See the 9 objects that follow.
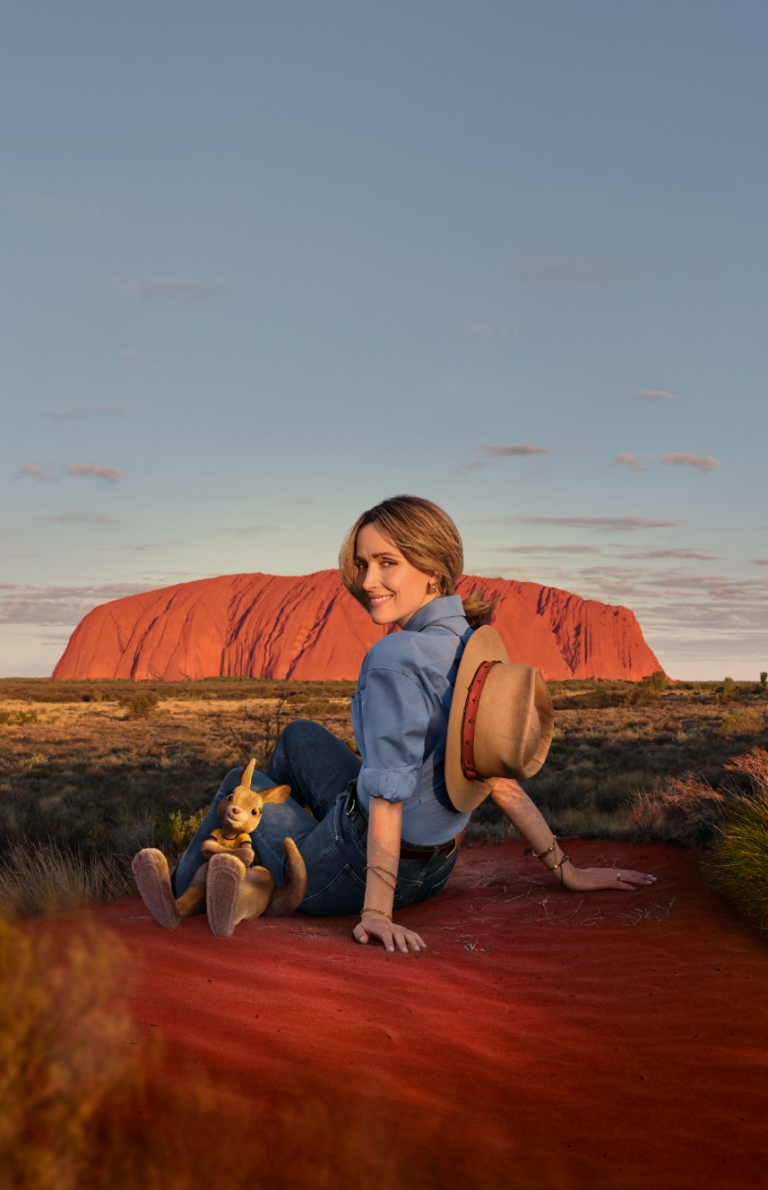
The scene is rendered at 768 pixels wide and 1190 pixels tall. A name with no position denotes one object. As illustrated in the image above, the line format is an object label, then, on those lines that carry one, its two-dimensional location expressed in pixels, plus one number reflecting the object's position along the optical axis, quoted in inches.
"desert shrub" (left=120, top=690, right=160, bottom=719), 1462.8
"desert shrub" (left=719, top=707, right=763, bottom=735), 828.6
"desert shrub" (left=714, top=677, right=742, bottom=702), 1544.0
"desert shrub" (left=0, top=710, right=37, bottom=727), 1256.3
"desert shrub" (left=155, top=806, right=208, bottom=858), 308.2
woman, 139.6
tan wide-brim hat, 140.1
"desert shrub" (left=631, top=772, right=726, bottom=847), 243.8
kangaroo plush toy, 143.0
